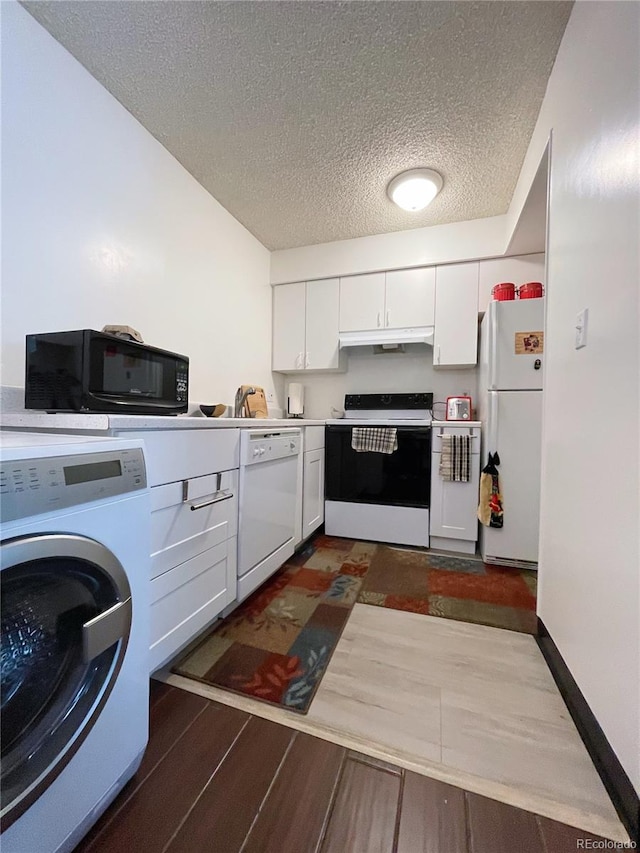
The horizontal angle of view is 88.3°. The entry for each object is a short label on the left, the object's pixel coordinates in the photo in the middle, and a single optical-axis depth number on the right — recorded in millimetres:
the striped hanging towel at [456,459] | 2232
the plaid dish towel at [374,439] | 2375
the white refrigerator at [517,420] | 2051
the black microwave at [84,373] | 1098
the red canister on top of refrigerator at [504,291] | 2197
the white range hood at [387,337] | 2654
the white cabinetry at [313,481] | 2221
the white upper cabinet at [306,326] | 2910
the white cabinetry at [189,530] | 1041
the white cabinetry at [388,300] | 2664
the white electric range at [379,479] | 2350
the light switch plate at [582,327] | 1022
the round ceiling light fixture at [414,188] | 2004
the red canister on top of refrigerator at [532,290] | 2125
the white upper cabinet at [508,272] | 2441
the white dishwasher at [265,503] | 1493
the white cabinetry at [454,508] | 2240
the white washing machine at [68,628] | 548
